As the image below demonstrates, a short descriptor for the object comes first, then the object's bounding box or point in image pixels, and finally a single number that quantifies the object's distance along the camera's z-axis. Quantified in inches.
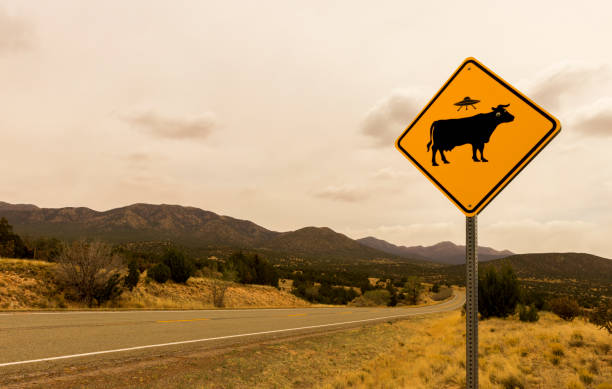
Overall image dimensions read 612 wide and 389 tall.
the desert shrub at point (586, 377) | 219.0
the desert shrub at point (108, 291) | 612.1
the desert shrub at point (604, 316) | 378.0
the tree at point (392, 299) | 1736.0
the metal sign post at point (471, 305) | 95.6
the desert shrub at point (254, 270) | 1294.3
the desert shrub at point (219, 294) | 841.5
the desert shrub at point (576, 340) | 312.6
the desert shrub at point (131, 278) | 713.0
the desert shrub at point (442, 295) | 2268.7
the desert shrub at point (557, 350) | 285.9
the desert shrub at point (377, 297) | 1636.3
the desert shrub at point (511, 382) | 216.5
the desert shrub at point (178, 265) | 914.1
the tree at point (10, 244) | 867.4
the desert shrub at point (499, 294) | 622.8
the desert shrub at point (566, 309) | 622.2
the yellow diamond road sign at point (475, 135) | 102.4
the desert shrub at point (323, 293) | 1480.1
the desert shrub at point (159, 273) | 852.4
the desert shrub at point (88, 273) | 608.4
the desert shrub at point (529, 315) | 543.0
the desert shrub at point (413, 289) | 1950.1
